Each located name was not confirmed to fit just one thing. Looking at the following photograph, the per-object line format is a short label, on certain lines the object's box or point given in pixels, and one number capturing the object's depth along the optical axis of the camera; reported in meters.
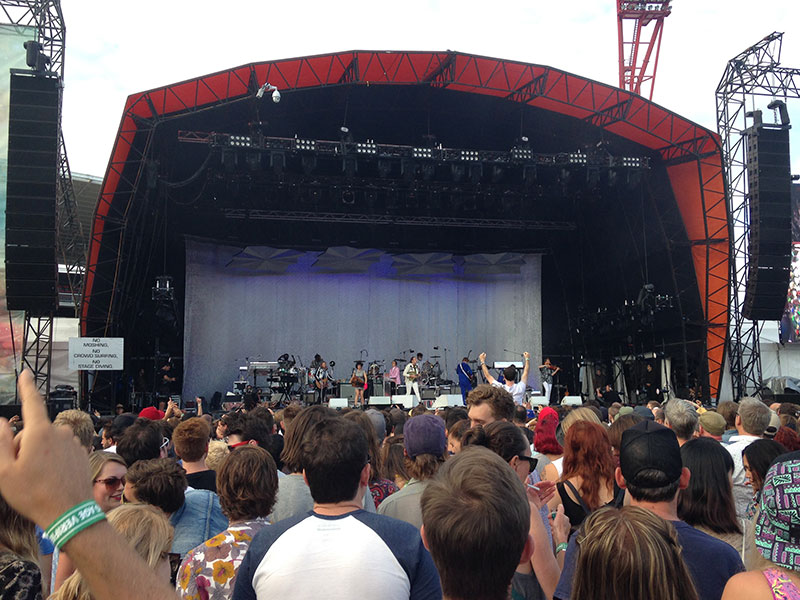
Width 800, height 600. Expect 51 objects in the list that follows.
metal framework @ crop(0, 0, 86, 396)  13.27
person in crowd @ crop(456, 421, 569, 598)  2.27
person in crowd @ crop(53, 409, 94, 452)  4.44
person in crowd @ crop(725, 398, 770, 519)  4.32
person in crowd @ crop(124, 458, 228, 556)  3.07
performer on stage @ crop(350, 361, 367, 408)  18.14
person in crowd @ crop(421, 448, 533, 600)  1.65
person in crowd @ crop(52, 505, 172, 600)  2.14
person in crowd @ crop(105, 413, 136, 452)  5.68
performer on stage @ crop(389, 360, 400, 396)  19.64
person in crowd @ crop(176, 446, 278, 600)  2.51
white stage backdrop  21.50
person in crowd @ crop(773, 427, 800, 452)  3.92
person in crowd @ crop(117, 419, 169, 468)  4.27
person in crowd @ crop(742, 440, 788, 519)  3.17
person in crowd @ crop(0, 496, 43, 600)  1.54
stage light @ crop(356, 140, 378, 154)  15.71
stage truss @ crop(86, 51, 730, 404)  15.14
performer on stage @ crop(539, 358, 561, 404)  19.52
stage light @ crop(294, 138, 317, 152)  15.61
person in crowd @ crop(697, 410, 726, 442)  4.94
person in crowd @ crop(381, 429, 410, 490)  3.85
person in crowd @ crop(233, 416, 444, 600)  1.93
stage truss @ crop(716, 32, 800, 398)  15.72
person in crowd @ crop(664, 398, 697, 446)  4.35
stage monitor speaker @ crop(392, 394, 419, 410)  15.58
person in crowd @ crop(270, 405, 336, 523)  2.83
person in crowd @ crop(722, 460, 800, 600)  1.66
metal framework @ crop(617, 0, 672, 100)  32.03
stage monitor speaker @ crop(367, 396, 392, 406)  16.00
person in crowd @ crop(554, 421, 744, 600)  2.23
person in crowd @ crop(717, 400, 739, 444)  6.23
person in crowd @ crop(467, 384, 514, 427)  4.35
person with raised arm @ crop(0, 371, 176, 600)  0.98
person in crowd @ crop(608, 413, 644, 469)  4.05
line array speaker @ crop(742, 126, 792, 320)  15.10
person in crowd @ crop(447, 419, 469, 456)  4.04
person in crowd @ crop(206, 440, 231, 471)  4.20
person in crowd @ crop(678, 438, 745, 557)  2.75
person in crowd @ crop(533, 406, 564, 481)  4.11
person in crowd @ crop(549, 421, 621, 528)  3.17
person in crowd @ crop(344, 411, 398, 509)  3.64
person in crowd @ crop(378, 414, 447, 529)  3.03
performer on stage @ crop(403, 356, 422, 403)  18.77
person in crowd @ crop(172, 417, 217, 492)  3.83
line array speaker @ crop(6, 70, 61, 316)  12.24
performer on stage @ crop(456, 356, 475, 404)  17.73
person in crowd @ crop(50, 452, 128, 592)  3.29
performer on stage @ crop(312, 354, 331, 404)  19.27
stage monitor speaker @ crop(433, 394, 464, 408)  13.13
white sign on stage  13.92
